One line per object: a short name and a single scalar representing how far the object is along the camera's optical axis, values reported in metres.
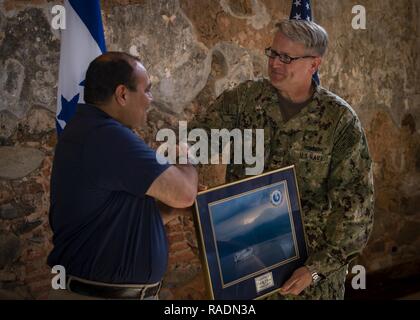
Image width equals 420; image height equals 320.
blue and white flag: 2.83
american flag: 3.54
